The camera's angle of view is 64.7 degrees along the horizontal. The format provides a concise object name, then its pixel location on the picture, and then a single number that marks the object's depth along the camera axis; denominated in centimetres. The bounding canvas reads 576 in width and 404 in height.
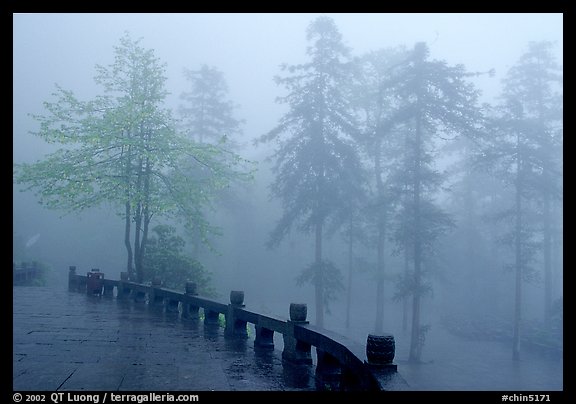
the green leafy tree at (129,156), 1970
